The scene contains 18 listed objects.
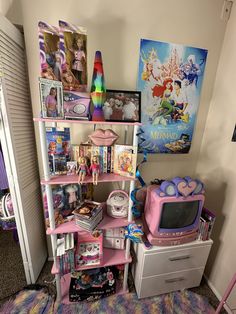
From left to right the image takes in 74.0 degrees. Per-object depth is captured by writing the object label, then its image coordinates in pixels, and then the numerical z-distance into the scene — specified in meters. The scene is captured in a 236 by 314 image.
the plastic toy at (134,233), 1.12
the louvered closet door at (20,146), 1.00
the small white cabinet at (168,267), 1.20
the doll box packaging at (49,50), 0.94
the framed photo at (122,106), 1.19
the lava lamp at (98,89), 0.96
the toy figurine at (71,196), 1.22
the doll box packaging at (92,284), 1.25
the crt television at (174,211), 1.11
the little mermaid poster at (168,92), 1.27
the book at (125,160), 1.06
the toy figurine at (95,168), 1.03
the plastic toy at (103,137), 1.05
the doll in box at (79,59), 1.02
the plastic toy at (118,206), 1.23
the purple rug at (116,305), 1.21
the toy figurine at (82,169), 1.01
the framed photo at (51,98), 0.86
